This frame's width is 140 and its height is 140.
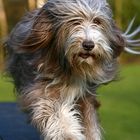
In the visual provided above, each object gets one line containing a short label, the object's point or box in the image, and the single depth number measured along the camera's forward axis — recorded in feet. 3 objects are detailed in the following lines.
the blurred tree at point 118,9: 61.98
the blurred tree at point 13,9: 61.05
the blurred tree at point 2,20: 59.42
